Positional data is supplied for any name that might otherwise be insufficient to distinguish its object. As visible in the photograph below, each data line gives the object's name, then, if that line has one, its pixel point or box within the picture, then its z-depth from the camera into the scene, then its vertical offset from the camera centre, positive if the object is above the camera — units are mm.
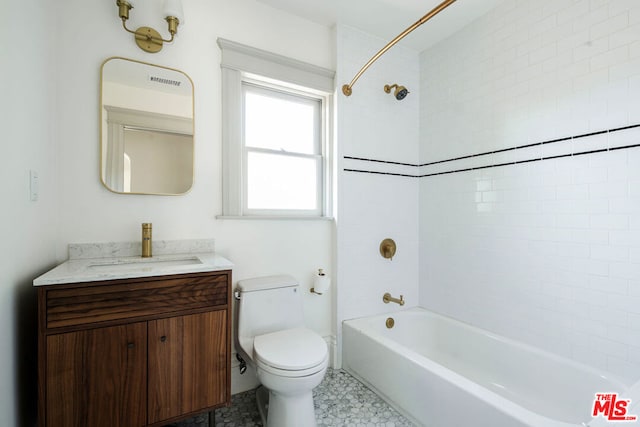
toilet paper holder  2066 -502
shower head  2303 +991
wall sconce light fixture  1539 +1054
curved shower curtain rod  1335 +973
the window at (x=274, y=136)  1879 +579
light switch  1202 +119
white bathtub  1336 -953
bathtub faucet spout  2353 -703
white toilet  1359 -705
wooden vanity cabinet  1105 -590
